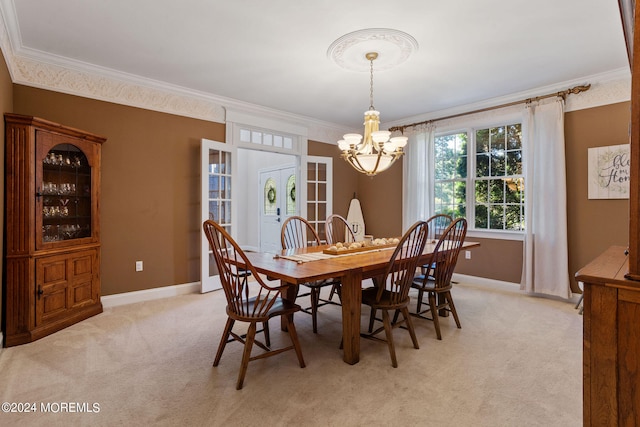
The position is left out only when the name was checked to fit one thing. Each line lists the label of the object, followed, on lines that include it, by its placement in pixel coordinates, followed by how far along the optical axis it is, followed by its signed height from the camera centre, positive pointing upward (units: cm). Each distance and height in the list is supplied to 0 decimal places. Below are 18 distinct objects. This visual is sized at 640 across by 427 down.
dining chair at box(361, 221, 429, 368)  231 -59
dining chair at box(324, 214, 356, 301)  379 -24
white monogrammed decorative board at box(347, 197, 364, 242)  587 -5
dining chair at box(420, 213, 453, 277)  455 -17
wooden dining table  206 -36
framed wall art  346 +47
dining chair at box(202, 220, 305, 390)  201 -62
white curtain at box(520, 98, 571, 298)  374 +15
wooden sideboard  103 -45
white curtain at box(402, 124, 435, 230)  493 +61
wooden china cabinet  259 -11
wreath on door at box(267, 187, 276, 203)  754 +48
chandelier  289 +61
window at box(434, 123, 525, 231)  434 +54
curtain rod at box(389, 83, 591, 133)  366 +143
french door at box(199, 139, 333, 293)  411 +36
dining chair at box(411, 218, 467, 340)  281 -54
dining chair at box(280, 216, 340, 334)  288 -72
